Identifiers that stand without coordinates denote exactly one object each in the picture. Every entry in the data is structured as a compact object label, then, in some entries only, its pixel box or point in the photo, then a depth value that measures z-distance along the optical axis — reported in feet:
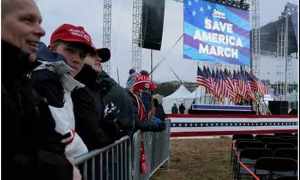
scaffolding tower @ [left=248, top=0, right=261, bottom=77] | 95.09
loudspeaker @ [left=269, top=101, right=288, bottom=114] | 75.66
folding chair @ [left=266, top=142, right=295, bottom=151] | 24.00
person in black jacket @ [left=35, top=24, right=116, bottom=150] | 7.99
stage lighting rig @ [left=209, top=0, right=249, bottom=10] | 65.45
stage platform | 60.03
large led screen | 59.62
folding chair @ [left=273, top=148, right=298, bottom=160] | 20.21
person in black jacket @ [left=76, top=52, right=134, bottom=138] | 9.64
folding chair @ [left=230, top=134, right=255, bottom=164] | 31.94
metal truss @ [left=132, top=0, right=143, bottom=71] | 88.53
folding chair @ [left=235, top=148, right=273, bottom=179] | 21.09
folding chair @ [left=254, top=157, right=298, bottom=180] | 17.56
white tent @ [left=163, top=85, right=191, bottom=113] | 93.02
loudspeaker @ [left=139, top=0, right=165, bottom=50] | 58.08
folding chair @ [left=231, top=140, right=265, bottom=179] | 24.85
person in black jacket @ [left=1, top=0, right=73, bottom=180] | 4.42
